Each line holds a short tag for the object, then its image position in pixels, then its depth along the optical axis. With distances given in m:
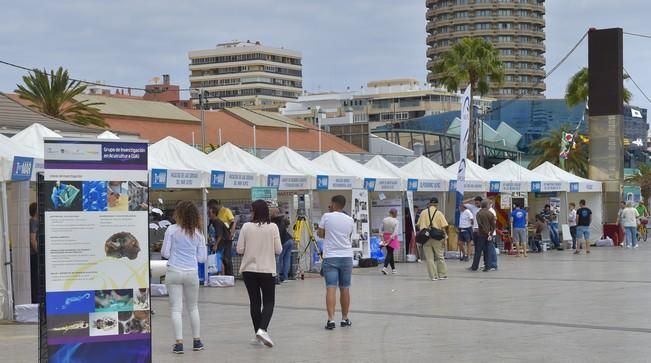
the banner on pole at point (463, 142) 27.06
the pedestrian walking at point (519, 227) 29.11
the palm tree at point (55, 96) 49.44
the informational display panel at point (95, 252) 8.31
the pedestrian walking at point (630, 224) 32.66
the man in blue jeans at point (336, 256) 12.52
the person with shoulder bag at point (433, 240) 20.67
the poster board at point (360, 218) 25.12
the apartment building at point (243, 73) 173.88
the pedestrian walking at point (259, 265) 11.20
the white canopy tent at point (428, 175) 28.59
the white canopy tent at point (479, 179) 30.77
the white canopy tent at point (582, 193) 35.31
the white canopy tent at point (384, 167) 28.44
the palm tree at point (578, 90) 59.94
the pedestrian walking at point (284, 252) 21.19
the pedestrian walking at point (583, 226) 30.08
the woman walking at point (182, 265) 10.45
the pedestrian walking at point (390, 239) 23.17
